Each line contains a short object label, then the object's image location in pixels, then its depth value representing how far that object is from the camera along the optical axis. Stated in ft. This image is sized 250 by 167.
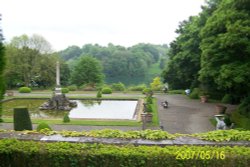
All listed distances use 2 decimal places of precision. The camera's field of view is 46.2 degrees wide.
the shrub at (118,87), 139.44
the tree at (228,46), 51.49
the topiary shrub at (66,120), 57.41
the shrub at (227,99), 83.82
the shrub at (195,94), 97.42
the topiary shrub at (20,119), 46.32
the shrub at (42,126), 43.69
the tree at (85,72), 149.48
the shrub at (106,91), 119.10
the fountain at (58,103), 78.89
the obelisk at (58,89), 82.71
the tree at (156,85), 131.54
